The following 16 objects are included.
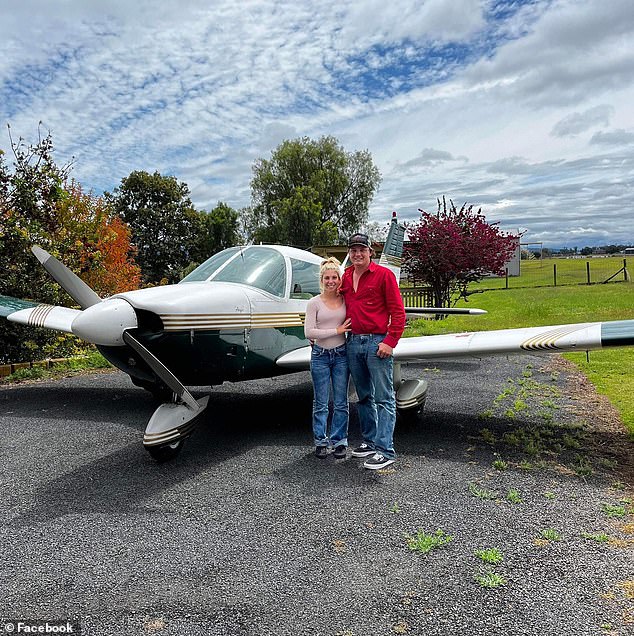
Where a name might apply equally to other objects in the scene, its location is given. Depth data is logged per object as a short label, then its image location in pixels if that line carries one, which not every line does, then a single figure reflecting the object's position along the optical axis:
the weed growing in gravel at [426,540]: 3.38
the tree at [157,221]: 34.22
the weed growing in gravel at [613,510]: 3.81
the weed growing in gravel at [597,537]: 3.45
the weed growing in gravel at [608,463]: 4.77
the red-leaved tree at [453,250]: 16.66
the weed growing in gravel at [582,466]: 4.62
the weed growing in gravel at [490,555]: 3.21
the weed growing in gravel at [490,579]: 2.96
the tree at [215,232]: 36.38
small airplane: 4.89
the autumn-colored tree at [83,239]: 10.59
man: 4.74
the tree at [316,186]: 39.25
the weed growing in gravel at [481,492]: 4.15
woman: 4.92
